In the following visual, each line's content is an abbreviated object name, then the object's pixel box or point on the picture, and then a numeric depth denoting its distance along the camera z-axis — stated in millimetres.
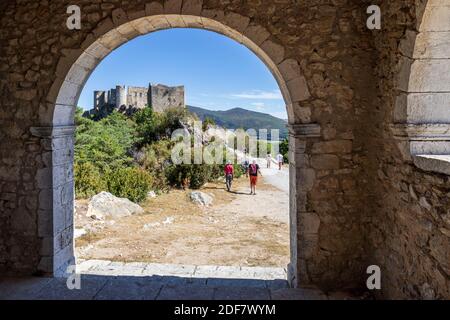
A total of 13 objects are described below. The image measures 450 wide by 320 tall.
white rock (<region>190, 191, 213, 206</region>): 9667
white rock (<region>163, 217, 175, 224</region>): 7647
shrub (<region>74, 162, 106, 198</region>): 9070
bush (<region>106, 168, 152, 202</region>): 9375
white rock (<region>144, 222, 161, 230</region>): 7102
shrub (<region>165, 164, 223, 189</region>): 12180
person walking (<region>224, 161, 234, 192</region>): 11823
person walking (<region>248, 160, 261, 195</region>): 11215
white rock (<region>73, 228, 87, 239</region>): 6125
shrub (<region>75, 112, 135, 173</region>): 15586
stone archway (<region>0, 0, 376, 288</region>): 3250
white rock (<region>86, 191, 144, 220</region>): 7379
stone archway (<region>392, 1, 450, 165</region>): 2400
